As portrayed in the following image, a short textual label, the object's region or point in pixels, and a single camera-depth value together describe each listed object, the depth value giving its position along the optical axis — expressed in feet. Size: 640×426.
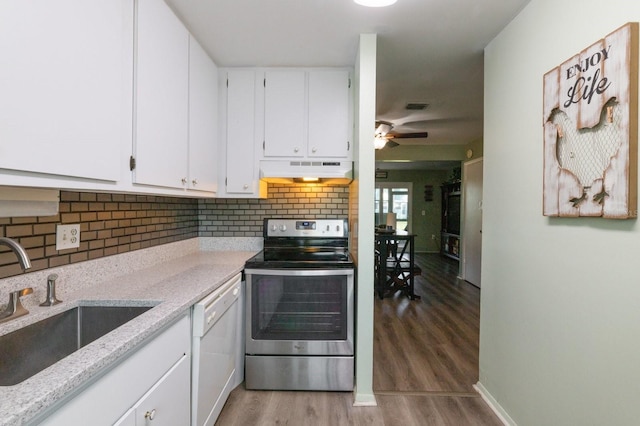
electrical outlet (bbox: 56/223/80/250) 4.78
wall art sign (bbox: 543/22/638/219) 3.67
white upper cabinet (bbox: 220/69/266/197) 8.44
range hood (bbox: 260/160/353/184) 8.25
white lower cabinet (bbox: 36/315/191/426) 2.73
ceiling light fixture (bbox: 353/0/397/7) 5.50
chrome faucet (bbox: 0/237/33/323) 3.26
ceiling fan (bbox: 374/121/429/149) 13.14
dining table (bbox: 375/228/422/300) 14.73
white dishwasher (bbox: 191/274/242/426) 4.94
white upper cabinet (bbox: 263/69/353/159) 8.37
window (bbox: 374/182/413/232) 30.17
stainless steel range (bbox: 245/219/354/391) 7.20
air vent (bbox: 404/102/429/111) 11.84
